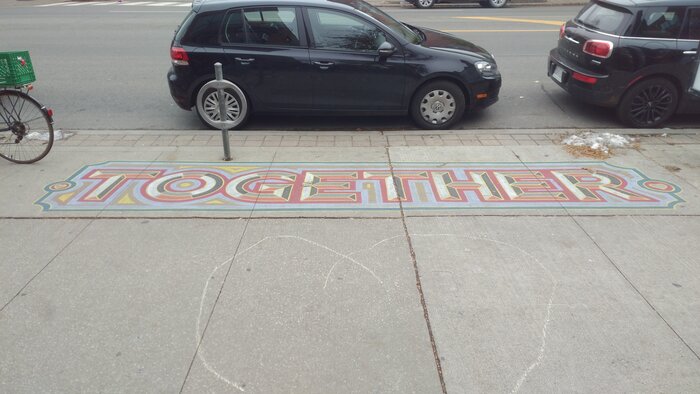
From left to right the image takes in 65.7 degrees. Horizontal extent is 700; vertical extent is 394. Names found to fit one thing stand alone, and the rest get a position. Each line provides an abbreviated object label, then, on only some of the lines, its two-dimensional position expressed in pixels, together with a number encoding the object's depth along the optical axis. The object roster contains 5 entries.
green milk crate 5.64
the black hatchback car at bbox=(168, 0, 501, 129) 6.86
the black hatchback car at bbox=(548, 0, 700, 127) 6.77
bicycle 5.70
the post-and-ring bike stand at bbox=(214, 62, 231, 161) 5.47
